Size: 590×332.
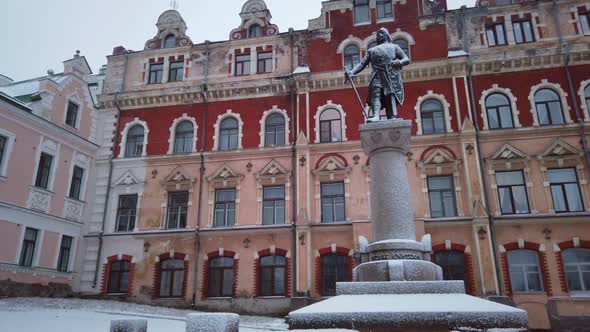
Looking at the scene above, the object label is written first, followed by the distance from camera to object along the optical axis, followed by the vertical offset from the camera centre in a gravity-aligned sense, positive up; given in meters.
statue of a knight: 10.97 +5.41
